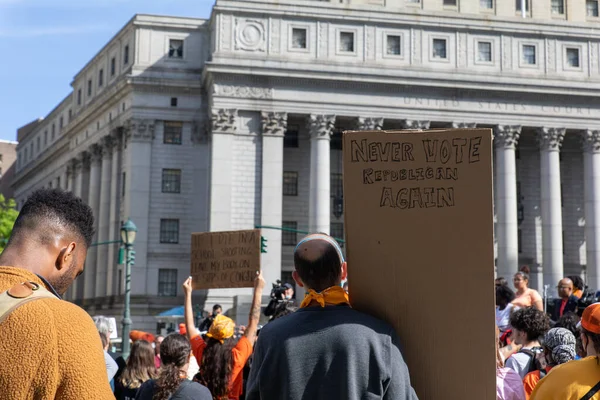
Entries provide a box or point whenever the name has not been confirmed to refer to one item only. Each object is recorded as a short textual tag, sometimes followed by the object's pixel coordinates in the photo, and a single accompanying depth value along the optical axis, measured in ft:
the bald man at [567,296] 49.29
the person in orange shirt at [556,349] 23.32
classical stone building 173.27
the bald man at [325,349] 15.39
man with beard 10.09
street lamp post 106.42
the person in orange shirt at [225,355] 26.99
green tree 210.22
